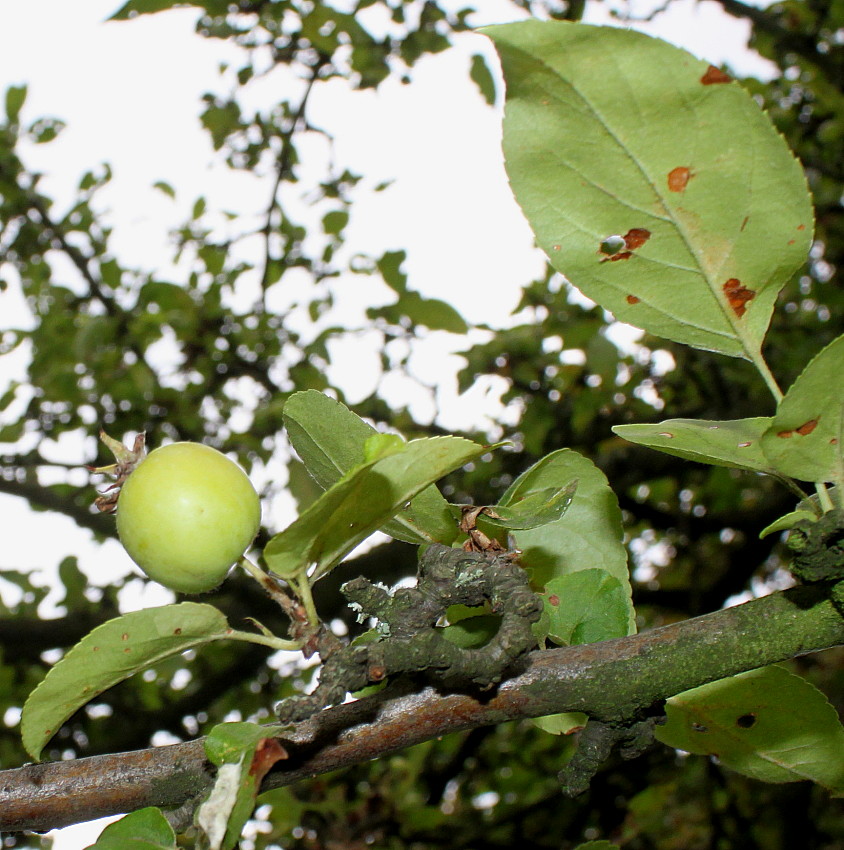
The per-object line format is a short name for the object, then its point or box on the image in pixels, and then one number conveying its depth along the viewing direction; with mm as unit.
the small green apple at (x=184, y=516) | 315
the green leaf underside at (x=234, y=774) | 299
